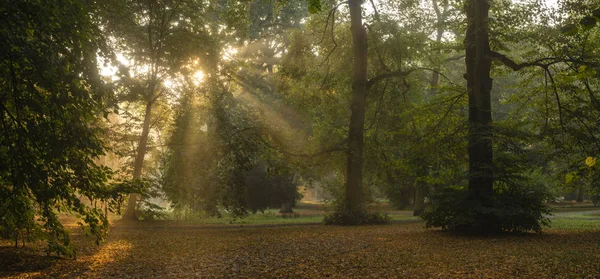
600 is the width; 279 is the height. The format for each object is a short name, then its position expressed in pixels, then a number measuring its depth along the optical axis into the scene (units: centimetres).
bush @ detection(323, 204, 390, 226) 1827
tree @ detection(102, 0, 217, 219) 2053
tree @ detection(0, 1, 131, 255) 714
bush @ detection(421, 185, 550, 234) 1278
